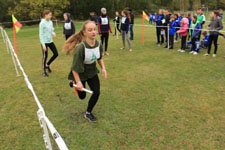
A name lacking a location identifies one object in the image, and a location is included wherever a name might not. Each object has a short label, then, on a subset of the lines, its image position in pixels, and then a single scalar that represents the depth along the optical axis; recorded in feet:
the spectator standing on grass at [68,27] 30.21
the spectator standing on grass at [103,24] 28.79
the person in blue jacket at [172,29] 31.37
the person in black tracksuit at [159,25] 34.47
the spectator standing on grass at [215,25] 25.12
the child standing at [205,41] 31.71
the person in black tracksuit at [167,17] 33.73
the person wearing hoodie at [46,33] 19.86
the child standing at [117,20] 47.72
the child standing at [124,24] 30.78
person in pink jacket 29.60
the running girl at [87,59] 10.63
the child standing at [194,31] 28.07
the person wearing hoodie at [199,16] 30.53
